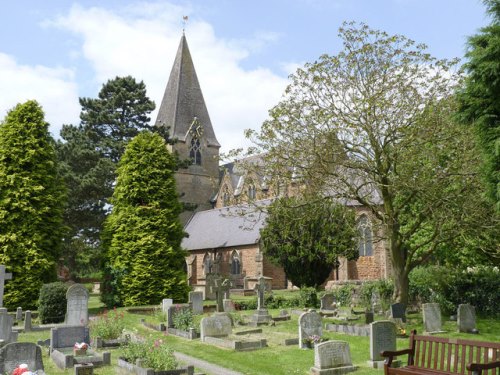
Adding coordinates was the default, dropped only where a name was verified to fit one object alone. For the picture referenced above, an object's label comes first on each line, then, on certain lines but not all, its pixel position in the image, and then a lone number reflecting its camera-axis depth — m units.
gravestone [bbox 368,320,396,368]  10.71
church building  37.09
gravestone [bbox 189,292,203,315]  21.34
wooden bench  7.23
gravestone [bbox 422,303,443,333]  15.29
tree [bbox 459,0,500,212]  9.50
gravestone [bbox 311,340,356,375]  10.01
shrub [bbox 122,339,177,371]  9.48
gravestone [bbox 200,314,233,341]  14.80
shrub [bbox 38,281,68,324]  19.19
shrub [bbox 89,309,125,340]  13.77
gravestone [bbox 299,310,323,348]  13.21
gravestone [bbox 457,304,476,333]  15.66
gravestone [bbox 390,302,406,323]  16.55
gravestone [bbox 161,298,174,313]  20.73
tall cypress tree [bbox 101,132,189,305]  24.39
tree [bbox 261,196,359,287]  27.80
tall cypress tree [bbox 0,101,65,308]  22.39
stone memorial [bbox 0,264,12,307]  18.38
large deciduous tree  15.41
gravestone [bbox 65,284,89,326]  15.70
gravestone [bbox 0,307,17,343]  13.83
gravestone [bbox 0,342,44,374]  8.69
